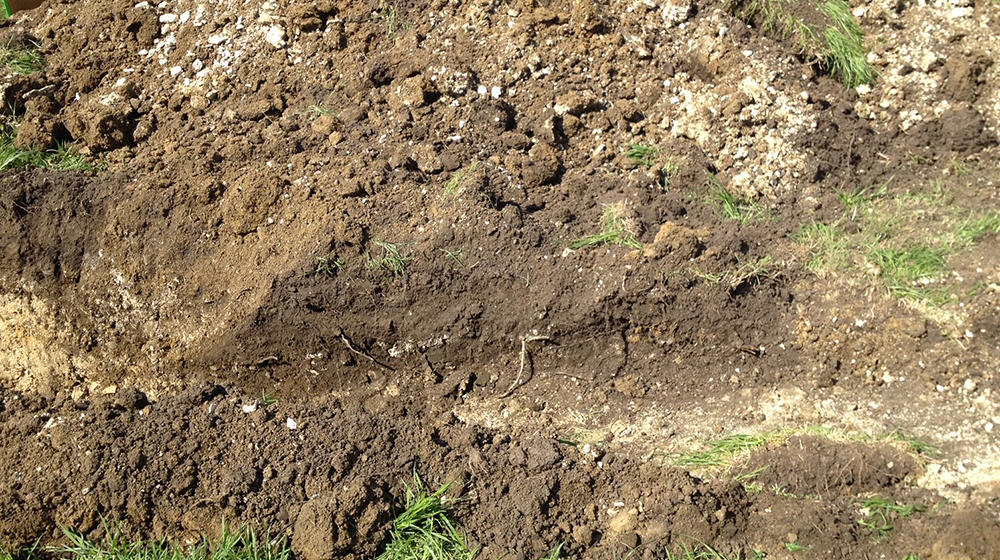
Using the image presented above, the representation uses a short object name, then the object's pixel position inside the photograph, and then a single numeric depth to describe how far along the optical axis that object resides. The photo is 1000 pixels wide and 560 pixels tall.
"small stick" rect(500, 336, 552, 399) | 3.40
